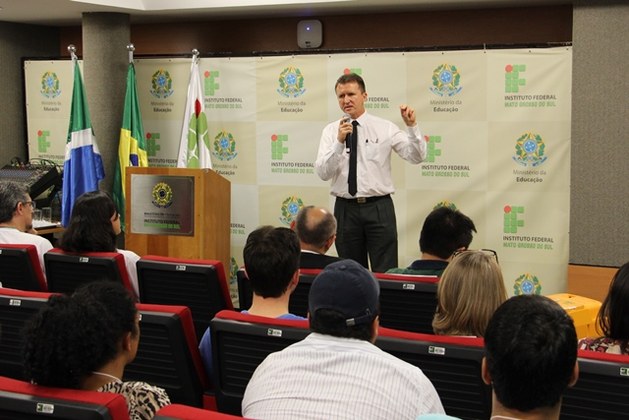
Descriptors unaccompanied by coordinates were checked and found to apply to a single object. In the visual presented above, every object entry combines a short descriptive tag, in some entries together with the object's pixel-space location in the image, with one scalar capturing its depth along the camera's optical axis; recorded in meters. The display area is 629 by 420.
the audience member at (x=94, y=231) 4.33
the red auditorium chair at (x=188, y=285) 3.78
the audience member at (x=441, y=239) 4.02
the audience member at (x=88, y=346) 2.12
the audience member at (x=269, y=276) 3.13
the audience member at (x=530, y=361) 1.72
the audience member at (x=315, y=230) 4.20
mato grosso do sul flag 7.27
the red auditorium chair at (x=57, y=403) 1.87
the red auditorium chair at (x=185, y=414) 1.83
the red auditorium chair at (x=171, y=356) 2.97
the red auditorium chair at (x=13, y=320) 3.18
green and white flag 7.21
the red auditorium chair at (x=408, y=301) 3.65
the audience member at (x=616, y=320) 2.73
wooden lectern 6.52
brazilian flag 7.30
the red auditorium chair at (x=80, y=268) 4.13
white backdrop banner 6.34
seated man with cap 2.09
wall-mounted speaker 7.42
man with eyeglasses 4.78
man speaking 5.77
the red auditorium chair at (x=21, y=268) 4.24
